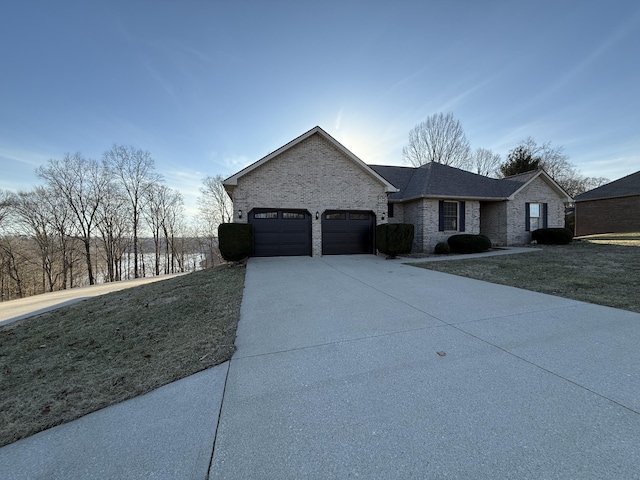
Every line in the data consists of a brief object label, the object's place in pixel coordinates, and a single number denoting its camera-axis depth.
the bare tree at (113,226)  25.22
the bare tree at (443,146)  27.78
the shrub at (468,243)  13.68
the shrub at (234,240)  10.50
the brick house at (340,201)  12.26
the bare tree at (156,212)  28.06
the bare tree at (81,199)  23.44
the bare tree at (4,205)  20.95
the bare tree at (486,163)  31.58
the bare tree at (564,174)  32.56
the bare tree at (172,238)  30.38
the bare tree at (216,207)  31.47
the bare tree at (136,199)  26.30
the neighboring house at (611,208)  21.03
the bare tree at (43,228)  22.28
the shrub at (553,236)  15.81
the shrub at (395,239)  11.77
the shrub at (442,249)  13.83
